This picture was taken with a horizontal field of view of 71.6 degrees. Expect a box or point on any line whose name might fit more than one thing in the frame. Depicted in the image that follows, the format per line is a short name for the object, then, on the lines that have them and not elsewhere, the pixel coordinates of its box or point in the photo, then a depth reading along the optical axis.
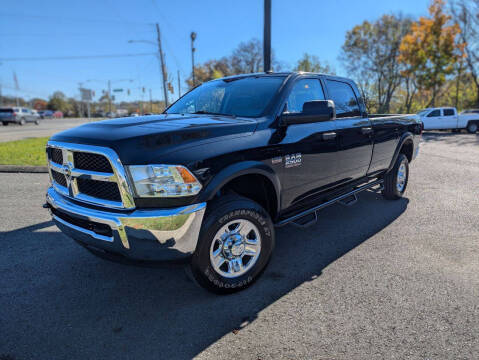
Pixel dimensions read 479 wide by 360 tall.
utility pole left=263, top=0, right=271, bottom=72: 9.25
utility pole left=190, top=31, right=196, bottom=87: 23.07
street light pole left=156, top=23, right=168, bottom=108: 25.34
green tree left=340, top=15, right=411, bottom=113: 34.47
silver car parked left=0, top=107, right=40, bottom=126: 31.17
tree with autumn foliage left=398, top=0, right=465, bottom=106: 28.11
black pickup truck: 2.29
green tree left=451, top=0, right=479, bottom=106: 29.58
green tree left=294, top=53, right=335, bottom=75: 41.94
